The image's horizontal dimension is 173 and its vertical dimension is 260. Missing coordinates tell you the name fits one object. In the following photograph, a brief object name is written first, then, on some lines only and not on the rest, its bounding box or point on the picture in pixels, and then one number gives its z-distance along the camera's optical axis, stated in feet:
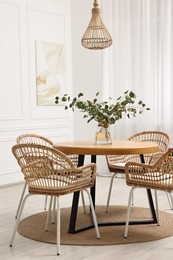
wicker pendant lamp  13.84
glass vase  12.78
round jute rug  11.36
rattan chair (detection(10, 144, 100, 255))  10.60
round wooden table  11.48
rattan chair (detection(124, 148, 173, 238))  10.88
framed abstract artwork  20.89
